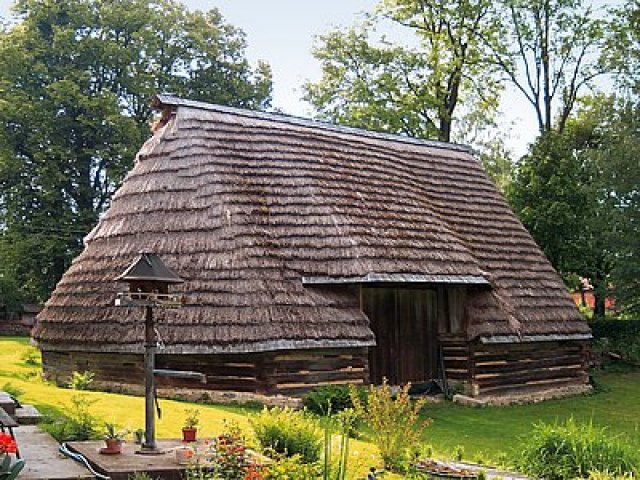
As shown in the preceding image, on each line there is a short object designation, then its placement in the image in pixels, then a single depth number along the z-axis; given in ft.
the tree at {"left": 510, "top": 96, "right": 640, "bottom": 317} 78.12
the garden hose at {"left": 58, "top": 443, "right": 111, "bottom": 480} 19.65
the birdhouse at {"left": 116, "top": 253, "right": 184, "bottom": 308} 24.20
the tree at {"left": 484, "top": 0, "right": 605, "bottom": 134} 103.19
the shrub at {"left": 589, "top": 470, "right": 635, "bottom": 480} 24.00
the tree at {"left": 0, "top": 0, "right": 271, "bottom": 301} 95.30
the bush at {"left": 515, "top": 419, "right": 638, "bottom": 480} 26.40
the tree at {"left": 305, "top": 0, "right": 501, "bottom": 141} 104.27
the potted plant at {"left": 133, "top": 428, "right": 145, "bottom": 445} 24.28
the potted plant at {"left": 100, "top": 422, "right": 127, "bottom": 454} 22.24
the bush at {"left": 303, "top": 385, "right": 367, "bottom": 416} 43.29
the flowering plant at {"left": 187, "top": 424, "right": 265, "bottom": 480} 20.36
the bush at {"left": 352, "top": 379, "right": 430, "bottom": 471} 26.81
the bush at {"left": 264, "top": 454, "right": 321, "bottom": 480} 20.27
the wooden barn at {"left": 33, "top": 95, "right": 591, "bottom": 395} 45.98
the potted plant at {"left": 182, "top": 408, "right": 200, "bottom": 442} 24.71
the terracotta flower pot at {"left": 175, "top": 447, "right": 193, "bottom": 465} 21.44
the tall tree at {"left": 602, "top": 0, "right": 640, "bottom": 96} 93.04
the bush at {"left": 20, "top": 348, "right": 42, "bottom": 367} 60.95
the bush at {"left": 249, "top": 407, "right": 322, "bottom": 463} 25.31
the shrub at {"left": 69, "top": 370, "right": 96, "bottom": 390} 44.93
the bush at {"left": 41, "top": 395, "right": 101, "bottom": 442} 25.32
